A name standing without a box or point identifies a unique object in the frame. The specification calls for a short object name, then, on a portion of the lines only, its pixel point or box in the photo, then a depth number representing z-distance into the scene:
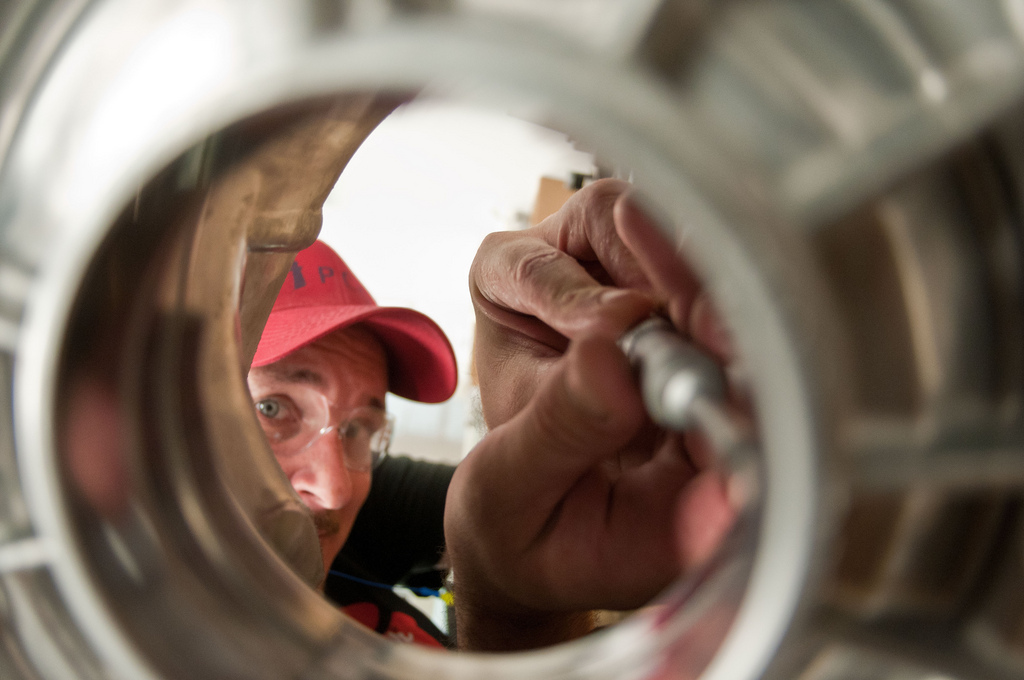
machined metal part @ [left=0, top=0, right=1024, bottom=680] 0.15
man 0.88
